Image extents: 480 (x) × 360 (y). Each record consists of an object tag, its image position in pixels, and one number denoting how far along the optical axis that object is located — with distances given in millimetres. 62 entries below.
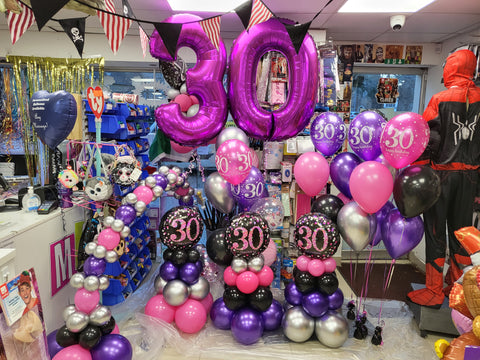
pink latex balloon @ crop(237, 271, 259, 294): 2457
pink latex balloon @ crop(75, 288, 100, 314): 2057
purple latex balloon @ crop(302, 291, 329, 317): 2434
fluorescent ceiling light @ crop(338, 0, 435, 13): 2842
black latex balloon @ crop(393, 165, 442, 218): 2221
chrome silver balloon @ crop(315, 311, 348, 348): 2445
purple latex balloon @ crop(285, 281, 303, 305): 2553
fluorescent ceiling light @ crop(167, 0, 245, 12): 2912
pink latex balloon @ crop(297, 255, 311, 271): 2502
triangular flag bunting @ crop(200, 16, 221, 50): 2209
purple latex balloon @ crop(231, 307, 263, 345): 2443
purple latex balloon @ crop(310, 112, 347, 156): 2568
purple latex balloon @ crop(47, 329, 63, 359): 2119
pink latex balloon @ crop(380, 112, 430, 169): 2172
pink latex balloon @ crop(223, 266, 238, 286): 2518
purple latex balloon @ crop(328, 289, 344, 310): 2525
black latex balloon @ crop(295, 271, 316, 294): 2479
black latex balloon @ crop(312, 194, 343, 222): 2631
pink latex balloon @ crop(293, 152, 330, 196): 2527
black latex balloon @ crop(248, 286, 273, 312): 2494
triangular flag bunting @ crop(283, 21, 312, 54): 2090
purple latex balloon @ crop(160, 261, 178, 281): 2658
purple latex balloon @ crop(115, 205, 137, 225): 2377
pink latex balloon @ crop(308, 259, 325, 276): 2453
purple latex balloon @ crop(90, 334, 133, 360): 2045
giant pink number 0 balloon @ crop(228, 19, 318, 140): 2541
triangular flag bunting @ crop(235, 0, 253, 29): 2113
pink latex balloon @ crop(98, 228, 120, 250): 2252
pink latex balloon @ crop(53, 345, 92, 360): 1937
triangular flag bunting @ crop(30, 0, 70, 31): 1606
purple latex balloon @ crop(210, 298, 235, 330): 2643
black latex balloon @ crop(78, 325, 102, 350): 1976
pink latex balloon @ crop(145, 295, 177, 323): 2627
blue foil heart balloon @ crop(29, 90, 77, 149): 2258
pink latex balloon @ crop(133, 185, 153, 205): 2541
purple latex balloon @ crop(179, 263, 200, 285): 2650
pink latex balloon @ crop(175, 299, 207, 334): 2559
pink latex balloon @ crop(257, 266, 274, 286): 2529
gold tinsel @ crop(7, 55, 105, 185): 3809
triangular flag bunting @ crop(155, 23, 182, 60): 1989
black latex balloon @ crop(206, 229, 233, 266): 2758
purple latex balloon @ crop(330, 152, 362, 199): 2549
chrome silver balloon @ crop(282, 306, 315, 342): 2473
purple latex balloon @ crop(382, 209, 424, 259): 2379
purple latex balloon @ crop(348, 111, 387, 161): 2422
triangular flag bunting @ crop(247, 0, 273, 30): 2104
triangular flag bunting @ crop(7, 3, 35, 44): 2011
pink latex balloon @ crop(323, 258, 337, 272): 2486
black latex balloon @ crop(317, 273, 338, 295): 2455
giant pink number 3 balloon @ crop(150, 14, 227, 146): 2611
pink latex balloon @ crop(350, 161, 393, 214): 2232
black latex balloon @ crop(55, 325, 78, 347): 1985
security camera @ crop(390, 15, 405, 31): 3108
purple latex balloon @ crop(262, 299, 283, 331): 2627
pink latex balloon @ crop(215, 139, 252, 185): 2393
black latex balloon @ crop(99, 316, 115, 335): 2107
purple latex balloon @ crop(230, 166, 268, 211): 2688
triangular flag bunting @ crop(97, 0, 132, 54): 2102
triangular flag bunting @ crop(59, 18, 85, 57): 2514
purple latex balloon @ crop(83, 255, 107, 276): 2158
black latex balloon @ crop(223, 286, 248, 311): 2516
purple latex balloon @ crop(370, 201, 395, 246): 2584
